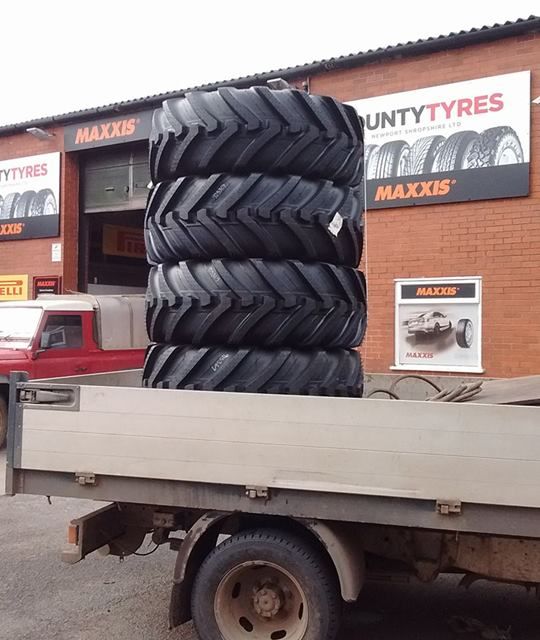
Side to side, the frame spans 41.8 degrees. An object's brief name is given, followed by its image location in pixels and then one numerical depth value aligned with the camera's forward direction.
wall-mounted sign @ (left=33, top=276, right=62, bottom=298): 15.09
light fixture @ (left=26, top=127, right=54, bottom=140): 14.88
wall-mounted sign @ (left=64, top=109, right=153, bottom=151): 13.92
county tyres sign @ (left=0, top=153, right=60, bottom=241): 15.17
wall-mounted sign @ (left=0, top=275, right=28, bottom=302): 15.52
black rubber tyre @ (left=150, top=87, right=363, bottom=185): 4.20
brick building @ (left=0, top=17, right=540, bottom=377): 9.77
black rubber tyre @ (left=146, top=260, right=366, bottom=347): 4.08
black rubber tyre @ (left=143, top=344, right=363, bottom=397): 4.05
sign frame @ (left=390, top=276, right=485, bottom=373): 10.12
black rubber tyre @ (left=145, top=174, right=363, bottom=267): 4.11
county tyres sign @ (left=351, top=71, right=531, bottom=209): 9.84
